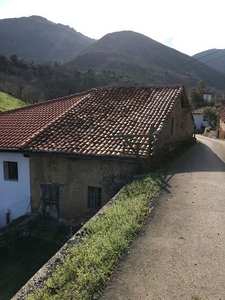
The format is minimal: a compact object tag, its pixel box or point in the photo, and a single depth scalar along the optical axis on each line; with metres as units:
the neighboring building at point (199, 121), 48.89
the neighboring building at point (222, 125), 31.75
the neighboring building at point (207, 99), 56.33
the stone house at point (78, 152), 11.05
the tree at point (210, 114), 44.34
